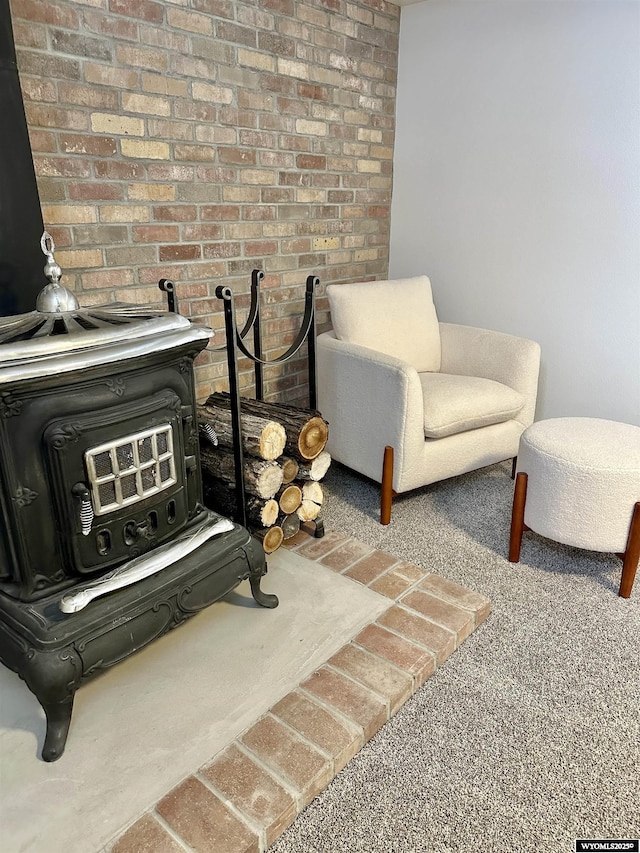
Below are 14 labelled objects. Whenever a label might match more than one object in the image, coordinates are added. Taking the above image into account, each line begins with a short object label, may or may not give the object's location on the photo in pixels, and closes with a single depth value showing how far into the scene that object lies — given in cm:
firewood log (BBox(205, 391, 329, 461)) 214
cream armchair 238
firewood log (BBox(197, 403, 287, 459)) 203
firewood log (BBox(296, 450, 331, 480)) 221
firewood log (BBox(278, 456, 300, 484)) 214
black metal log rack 192
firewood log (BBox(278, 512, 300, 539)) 218
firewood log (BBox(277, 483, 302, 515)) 214
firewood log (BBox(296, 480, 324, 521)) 224
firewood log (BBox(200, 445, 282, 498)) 204
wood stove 135
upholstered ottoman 196
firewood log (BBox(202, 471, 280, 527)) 207
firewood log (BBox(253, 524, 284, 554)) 208
